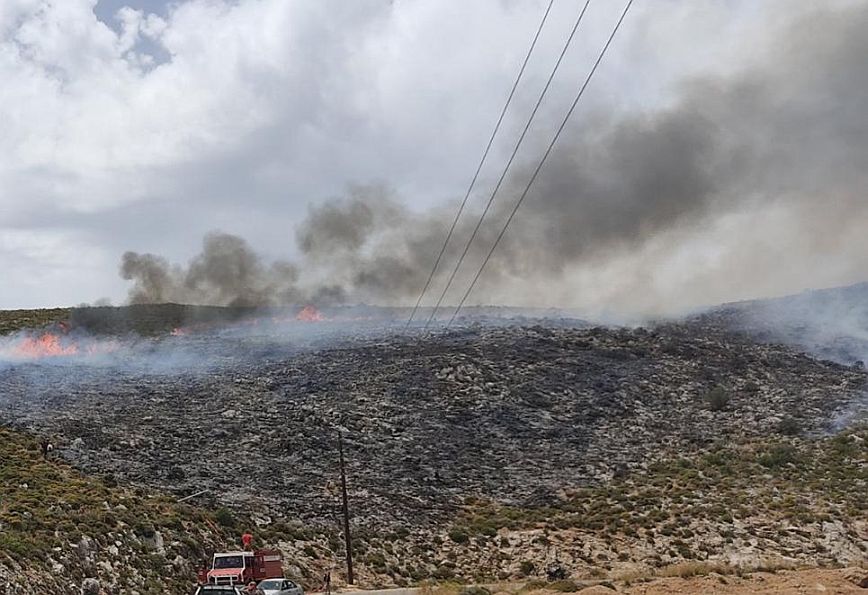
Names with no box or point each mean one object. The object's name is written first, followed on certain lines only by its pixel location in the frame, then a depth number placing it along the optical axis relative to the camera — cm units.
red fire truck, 3653
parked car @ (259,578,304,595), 3425
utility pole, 4412
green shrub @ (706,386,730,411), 7162
